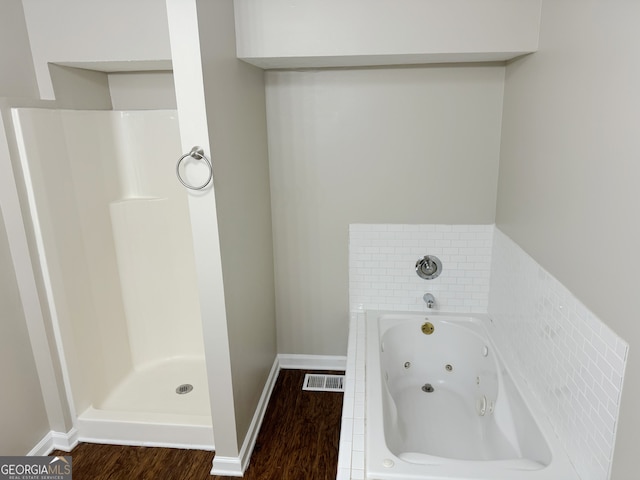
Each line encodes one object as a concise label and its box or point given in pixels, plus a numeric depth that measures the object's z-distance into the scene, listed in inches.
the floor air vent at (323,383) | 103.4
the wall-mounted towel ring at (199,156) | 63.5
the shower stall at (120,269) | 81.0
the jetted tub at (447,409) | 57.4
